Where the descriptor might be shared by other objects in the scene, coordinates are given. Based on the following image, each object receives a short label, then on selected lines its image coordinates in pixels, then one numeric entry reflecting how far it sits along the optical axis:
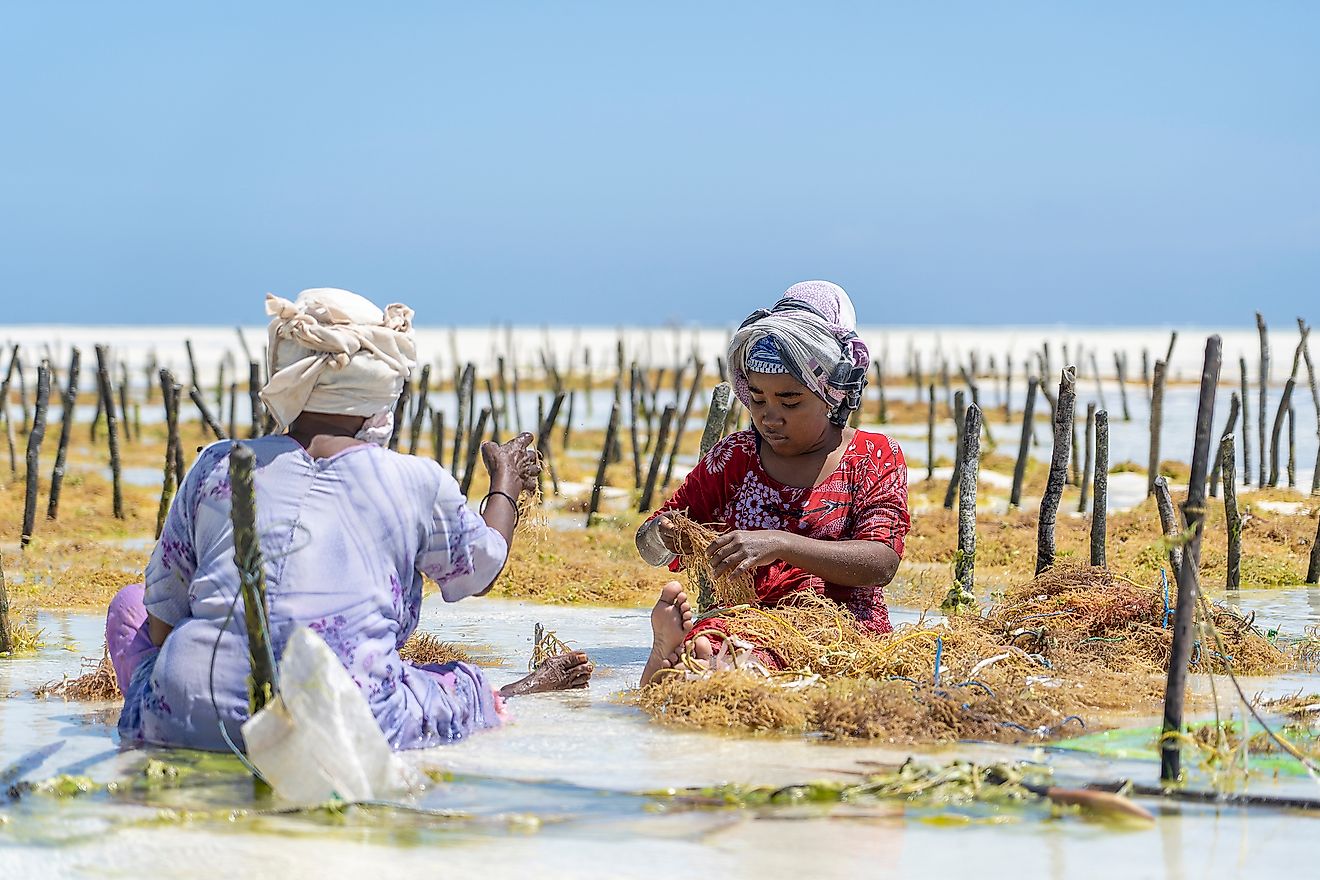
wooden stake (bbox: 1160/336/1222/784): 3.66
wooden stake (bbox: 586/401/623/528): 11.56
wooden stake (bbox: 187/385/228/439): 9.95
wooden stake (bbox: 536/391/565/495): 11.52
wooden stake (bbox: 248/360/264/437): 10.96
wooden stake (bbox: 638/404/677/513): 11.89
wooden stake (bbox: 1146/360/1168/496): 12.91
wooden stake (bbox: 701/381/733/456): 7.79
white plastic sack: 3.37
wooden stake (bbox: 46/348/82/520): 11.31
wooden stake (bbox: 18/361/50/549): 10.05
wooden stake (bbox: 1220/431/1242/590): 7.99
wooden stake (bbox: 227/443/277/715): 3.43
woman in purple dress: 3.81
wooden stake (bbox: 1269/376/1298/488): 13.72
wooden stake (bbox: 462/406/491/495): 11.91
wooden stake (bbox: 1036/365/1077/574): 6.78
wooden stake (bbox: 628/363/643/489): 13.82
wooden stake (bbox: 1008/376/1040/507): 12.31
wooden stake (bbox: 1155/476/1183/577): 6.52
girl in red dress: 4.88
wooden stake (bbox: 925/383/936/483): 14.71
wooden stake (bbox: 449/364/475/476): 12.81
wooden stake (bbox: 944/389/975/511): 12.06
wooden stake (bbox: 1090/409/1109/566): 7.20
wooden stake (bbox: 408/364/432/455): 13.43
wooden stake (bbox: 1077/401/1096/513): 12.42
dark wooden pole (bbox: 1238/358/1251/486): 13.54
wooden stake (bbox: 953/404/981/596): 6.83
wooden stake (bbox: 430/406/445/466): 14.14
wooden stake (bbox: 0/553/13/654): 5.93
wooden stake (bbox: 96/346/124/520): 11.52
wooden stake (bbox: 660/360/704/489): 12.96
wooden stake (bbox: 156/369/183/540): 10.38
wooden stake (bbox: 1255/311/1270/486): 13.55
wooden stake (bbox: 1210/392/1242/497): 10.89
